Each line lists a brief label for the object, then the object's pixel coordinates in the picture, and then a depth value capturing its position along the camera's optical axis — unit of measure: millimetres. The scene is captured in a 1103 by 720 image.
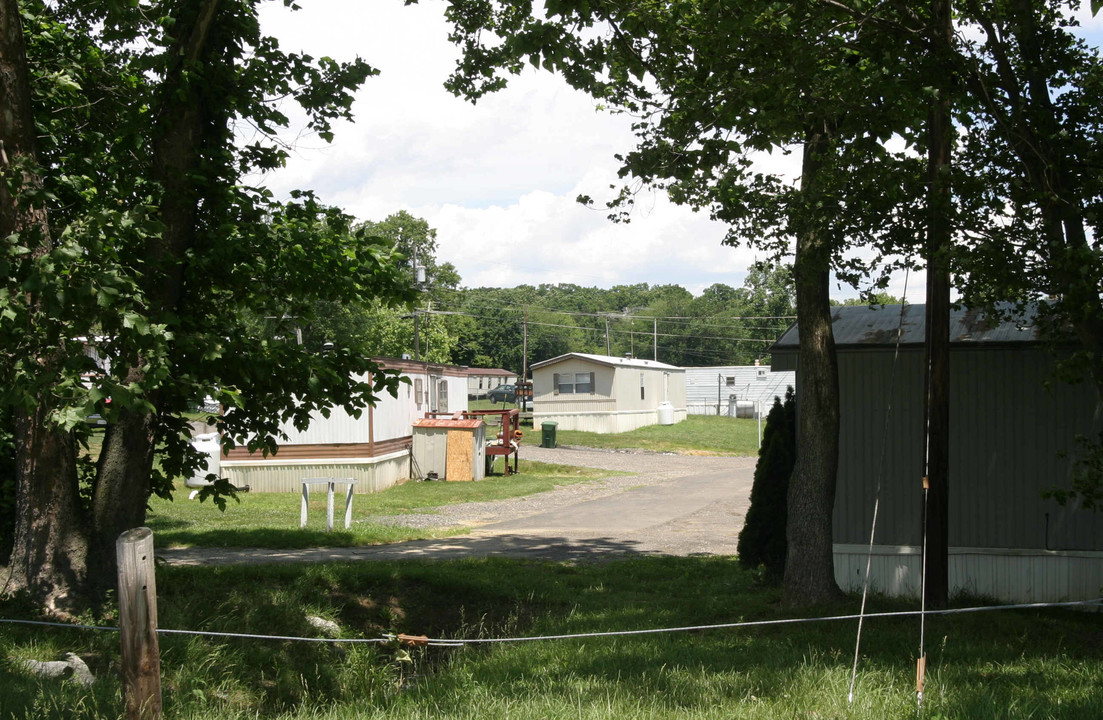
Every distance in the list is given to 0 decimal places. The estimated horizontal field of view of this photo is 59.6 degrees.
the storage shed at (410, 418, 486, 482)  23859
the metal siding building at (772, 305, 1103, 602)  10062
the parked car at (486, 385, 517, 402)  66000
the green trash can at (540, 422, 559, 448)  35344
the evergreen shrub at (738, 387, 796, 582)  10781
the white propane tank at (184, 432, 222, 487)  20922
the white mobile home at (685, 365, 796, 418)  53344
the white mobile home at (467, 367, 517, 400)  84000
